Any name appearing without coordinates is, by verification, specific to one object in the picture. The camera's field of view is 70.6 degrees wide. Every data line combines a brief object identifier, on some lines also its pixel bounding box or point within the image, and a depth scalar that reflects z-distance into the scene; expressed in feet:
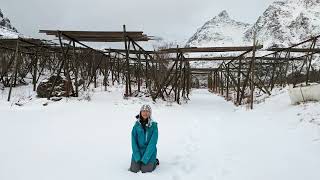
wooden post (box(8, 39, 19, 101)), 31.07
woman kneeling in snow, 11.89
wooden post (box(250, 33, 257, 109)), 28.85
